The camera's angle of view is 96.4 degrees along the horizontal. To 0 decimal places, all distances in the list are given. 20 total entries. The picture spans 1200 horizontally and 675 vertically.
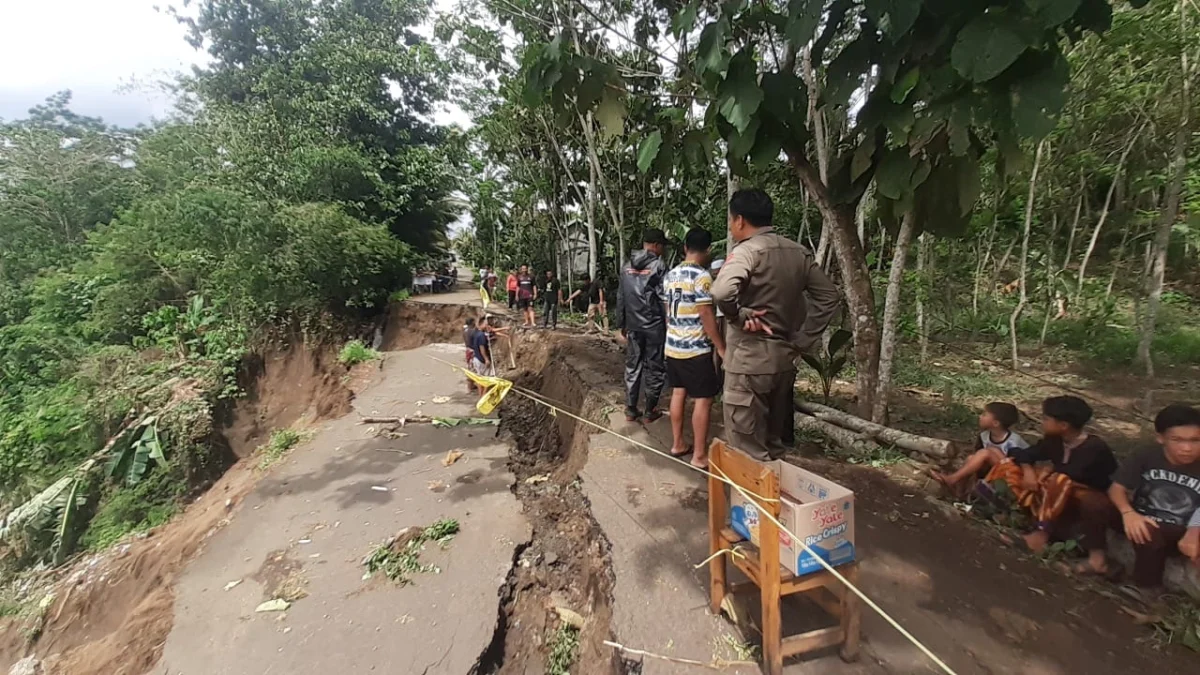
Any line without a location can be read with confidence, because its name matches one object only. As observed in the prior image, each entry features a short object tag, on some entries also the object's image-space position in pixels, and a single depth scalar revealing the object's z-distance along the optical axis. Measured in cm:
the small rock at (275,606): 363
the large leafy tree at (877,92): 179
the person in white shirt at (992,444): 334
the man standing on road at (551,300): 1196
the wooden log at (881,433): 379
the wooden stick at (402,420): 744
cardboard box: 185
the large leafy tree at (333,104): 1491
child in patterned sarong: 273
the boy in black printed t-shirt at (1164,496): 235
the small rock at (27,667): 475
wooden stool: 186
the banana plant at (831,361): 520
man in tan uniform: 257
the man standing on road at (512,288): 1491
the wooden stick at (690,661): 215
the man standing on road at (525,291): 1359
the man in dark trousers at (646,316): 459
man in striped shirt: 355
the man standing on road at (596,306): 1223
